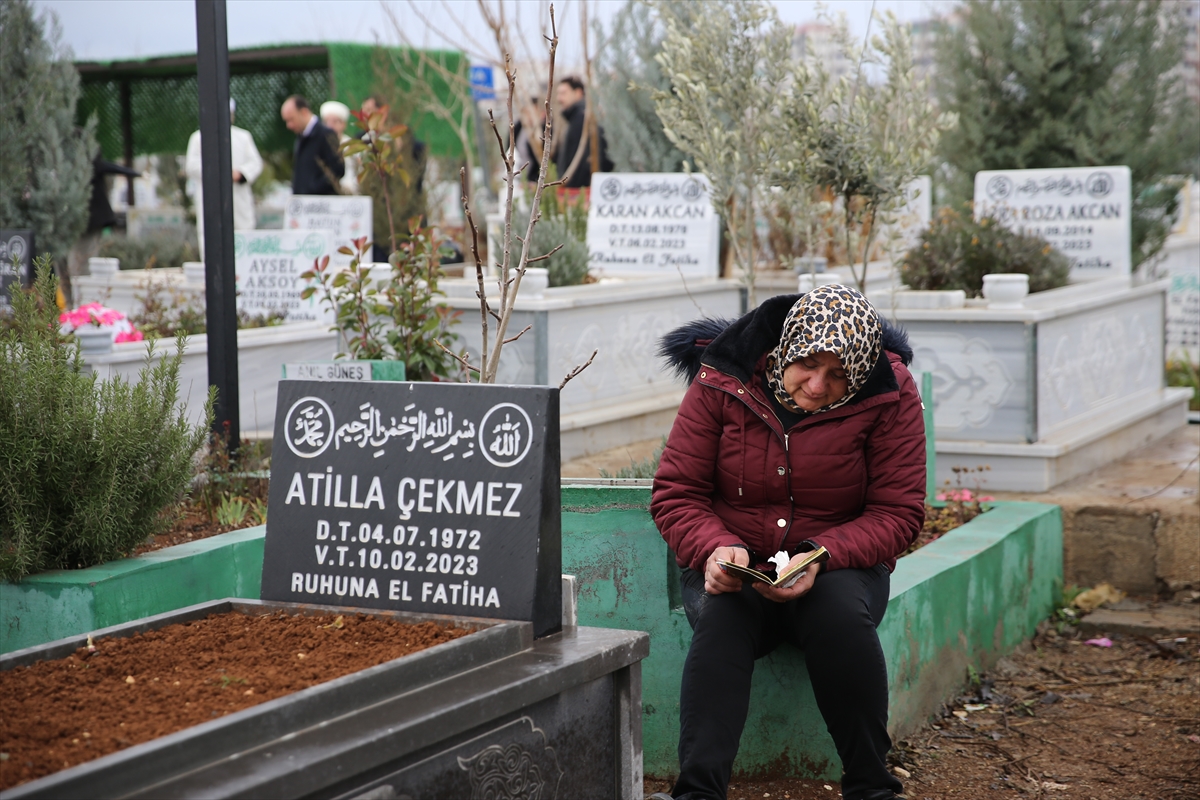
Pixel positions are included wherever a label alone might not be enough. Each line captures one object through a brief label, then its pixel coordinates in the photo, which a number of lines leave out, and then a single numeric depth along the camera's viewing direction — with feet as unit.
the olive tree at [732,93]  17.44
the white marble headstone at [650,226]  29.07
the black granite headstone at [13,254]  23.13
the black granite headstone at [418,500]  8.14
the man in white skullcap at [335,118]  41.22
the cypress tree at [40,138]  34.58
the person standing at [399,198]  36.73
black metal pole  14.53
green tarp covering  54.34
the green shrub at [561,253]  25.17
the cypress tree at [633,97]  34.78
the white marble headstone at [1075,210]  24.82
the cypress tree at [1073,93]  30.37
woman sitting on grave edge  9.89
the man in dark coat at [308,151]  38.04
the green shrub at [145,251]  39.42
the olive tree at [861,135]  16.44
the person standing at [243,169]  37.86
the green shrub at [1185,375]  29.17
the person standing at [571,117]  35.01
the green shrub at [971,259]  22.54
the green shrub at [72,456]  10.90
